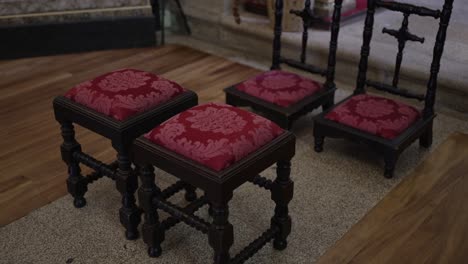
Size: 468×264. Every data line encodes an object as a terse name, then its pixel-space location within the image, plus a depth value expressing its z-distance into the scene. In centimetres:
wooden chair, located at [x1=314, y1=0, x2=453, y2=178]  267
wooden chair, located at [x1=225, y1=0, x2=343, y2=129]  295
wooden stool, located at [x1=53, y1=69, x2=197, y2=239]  212
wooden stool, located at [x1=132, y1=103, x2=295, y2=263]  183
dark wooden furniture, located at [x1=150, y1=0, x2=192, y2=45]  444
